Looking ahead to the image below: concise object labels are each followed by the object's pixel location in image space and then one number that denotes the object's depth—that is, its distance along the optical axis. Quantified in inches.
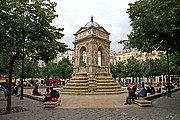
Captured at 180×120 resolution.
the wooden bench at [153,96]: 400.9
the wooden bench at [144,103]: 312.9
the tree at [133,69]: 1360.9
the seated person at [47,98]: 345.5
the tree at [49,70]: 1487.7
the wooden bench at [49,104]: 307.2
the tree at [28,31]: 264.4
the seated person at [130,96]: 346.8
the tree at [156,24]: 241.9
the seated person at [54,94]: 352.2
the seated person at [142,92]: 394.6
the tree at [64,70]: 1356.2
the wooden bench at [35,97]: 413.4
